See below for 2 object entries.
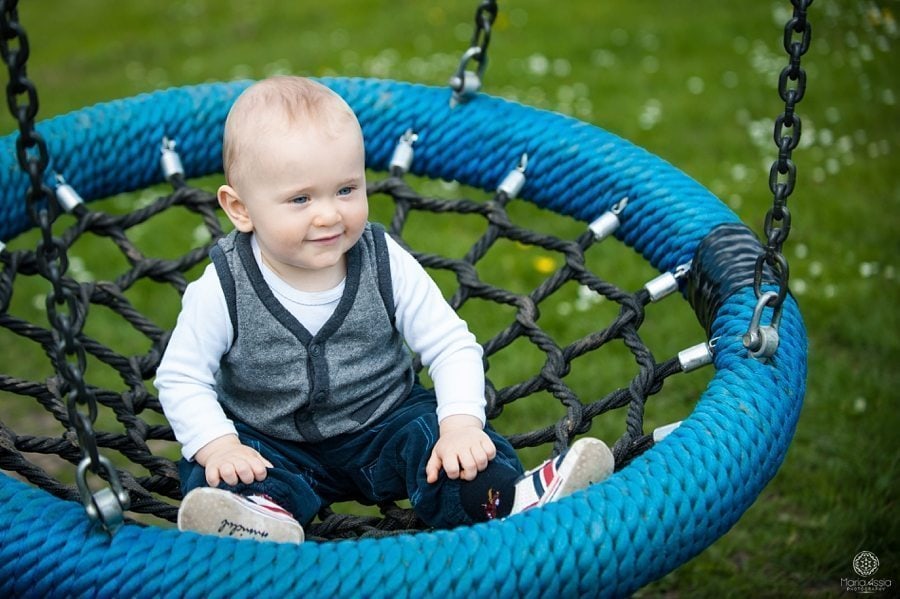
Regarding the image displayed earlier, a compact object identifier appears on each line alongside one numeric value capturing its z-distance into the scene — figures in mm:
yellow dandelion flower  3400
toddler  2182
